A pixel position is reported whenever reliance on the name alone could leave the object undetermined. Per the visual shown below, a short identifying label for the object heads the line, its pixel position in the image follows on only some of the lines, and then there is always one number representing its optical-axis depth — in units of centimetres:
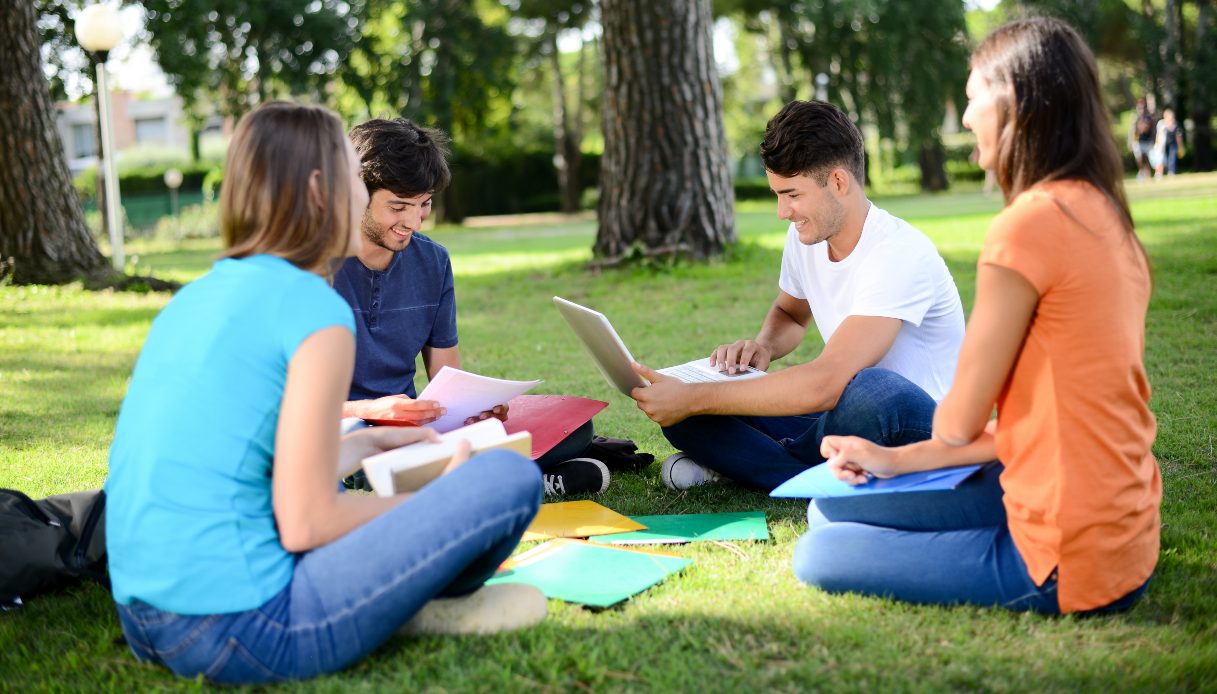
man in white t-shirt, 338
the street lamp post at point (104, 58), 1158
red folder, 381
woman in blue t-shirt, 214
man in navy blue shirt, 372
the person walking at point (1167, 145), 2273
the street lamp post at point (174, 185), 2769
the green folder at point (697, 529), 335
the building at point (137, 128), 5500
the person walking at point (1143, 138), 2300
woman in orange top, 232
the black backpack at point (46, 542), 290
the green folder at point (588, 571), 286
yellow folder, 344
